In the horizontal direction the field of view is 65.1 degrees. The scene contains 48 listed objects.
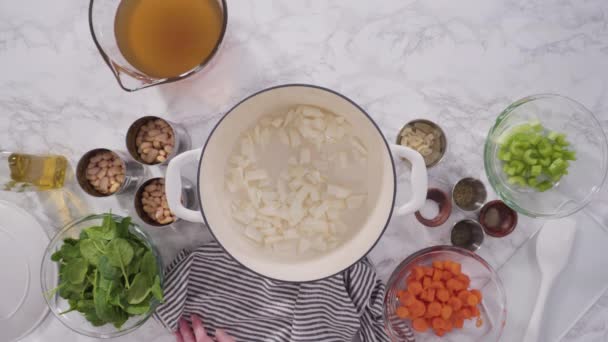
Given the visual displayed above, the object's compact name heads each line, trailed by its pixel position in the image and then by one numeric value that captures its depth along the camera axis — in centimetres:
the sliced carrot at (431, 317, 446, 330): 116
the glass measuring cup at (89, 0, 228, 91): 109
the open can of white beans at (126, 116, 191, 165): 116
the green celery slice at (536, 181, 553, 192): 115
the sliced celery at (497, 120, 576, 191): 112
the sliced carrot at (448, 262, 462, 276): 117
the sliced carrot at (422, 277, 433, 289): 117
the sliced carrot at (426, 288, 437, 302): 116
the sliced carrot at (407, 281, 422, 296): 117
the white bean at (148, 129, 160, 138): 118
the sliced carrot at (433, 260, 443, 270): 119
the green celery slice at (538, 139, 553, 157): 111
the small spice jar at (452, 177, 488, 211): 121
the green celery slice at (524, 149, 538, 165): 112
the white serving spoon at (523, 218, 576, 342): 121
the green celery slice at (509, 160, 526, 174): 114
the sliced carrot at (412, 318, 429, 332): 117
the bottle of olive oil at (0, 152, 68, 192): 121
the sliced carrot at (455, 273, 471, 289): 117
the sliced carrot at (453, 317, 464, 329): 118
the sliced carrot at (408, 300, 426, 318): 116
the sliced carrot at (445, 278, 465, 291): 116
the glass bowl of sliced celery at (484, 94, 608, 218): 114
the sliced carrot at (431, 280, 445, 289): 117
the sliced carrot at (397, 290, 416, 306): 117
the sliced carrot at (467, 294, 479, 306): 115
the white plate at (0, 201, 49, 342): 126
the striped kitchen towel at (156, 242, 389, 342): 120
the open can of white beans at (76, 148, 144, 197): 117
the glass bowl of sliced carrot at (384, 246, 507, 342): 116
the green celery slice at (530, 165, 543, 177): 112
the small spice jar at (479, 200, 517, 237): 121
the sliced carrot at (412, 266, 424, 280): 118
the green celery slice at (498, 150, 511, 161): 115
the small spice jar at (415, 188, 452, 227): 120
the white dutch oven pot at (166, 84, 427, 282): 98
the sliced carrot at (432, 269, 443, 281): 117
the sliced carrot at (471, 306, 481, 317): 116
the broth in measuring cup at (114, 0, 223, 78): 114
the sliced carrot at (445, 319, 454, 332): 117
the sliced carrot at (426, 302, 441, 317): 115
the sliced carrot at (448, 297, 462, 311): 115
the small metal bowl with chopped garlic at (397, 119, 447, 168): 118
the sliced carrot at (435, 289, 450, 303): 116
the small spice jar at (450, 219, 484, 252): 121
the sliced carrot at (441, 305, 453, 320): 115
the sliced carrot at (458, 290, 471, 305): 116
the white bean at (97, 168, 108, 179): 118
